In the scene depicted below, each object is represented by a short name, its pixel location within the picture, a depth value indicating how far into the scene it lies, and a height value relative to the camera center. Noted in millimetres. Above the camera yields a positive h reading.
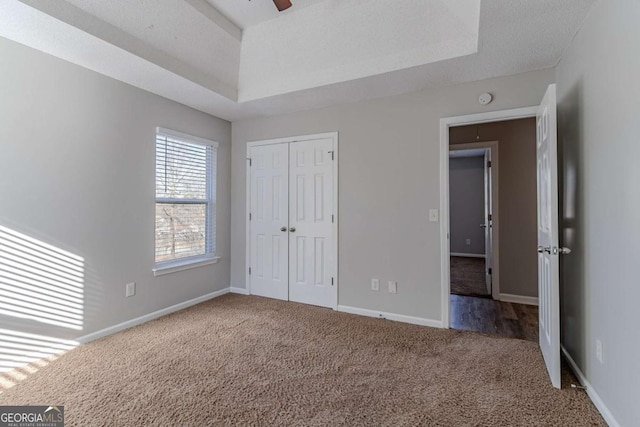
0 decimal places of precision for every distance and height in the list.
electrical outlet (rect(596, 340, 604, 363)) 1780 -766
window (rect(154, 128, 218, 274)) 3418 +233
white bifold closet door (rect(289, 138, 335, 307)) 3645 -25
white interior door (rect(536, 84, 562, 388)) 1962 -133
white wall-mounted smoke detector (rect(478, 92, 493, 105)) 2844 +1137
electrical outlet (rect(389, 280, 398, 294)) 3268 -709
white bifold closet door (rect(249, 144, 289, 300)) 3930 -15
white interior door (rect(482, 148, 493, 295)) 4113 -18
